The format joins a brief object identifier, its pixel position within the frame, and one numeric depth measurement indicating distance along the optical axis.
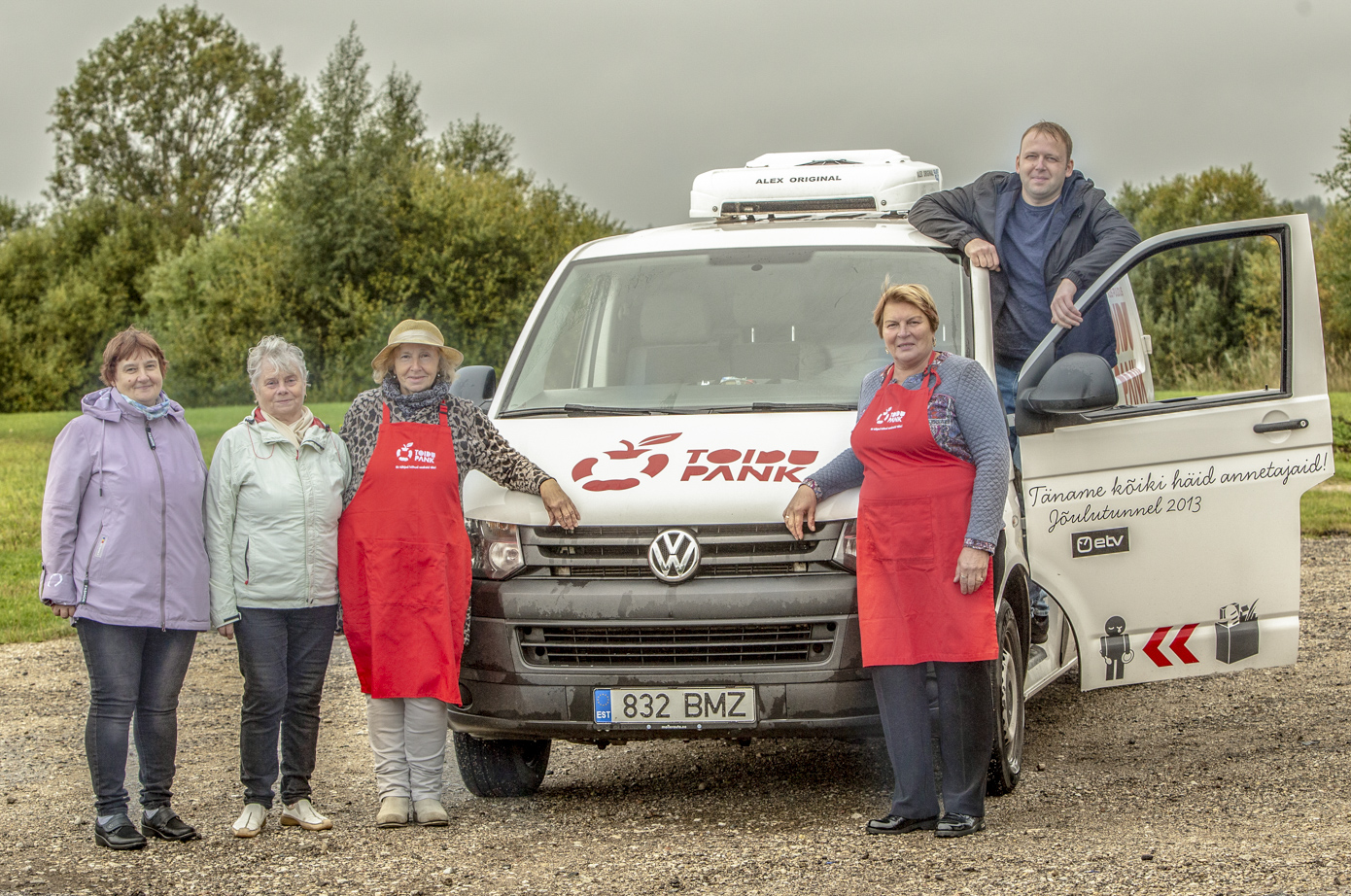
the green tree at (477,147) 72.50
